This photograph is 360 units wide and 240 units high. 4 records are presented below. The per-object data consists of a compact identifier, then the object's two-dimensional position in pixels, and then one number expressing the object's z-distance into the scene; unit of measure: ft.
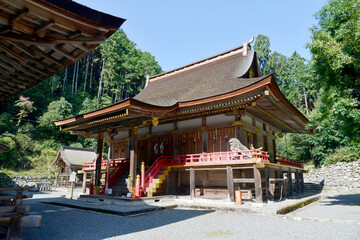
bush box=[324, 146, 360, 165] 72.43
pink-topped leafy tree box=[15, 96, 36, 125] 99.86
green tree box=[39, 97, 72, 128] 103.61
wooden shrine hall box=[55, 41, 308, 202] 34.45
